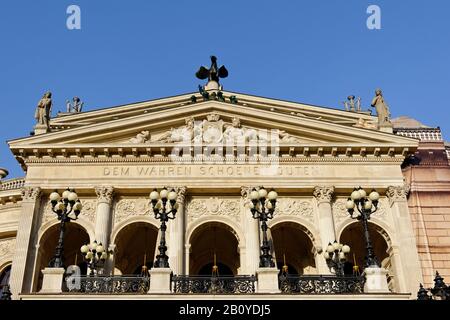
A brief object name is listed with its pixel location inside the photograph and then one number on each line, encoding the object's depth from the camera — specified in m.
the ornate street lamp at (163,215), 18.84
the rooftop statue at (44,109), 29.67
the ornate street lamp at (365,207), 19.00
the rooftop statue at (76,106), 37.00
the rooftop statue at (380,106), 29.82
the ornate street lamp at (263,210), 19.02
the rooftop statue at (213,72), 34.50
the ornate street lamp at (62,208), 18.92
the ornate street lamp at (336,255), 22.92
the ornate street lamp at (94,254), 22.88
